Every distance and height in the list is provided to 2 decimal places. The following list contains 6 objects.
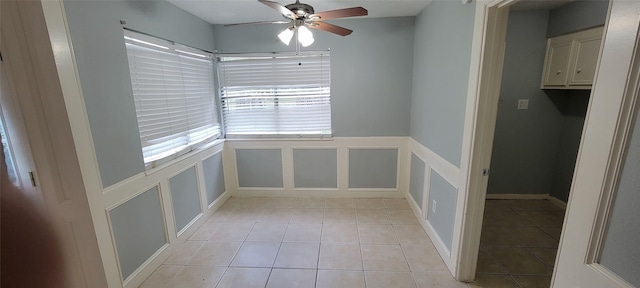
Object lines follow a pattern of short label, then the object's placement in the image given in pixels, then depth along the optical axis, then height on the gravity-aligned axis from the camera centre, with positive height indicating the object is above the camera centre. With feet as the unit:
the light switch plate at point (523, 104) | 10.03 -0.42
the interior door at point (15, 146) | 3.29 -0.64
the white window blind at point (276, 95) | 10.48 +0.12
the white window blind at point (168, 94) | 6.49 +0.15
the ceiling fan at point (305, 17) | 5.64 +1.89
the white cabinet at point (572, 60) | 7.98 +1.13
